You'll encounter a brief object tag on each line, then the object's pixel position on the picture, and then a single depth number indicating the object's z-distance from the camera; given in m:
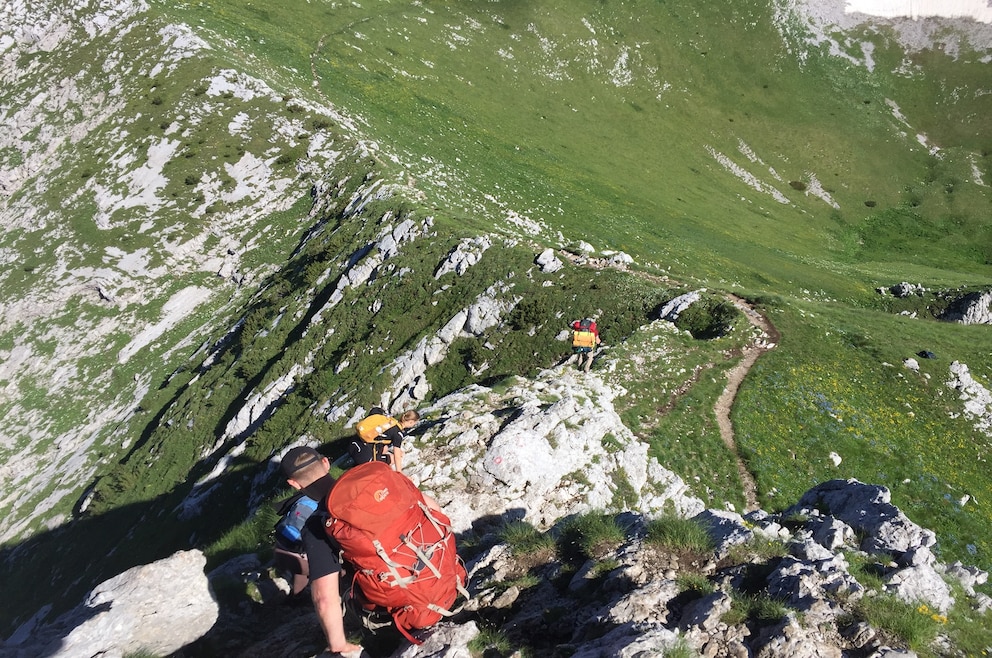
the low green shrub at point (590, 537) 9.63
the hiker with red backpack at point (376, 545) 6.63
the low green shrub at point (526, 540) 10.04
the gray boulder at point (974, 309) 40.44
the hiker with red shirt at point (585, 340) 23.95
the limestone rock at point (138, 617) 7.77
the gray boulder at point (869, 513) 10.64
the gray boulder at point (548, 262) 31.96
